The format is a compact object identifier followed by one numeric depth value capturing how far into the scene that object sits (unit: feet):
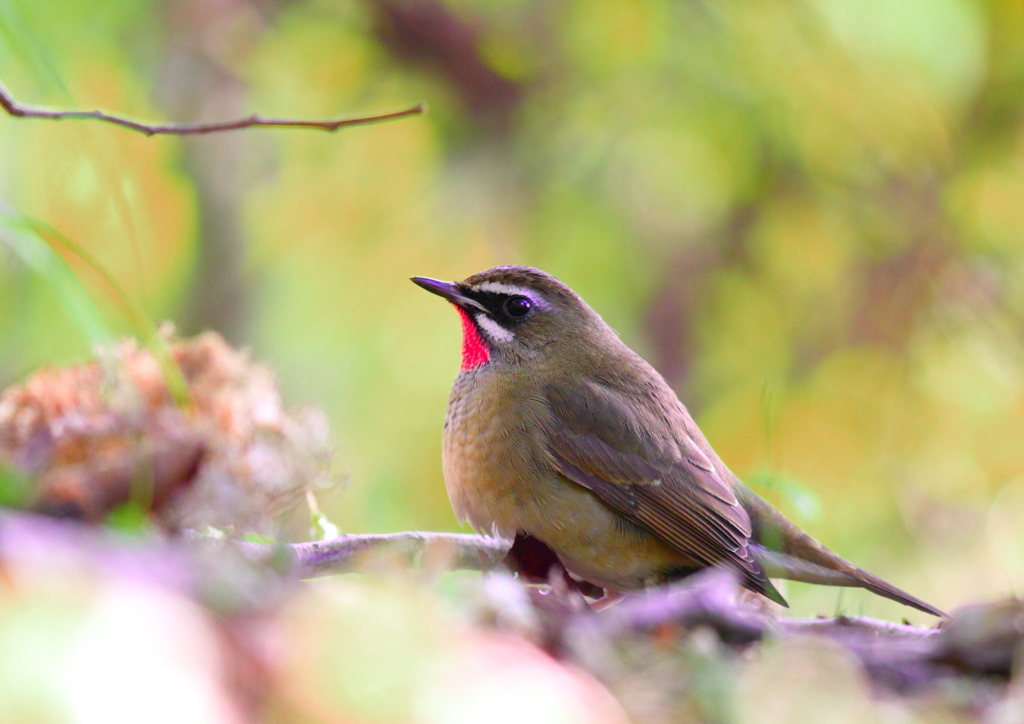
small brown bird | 22.11
